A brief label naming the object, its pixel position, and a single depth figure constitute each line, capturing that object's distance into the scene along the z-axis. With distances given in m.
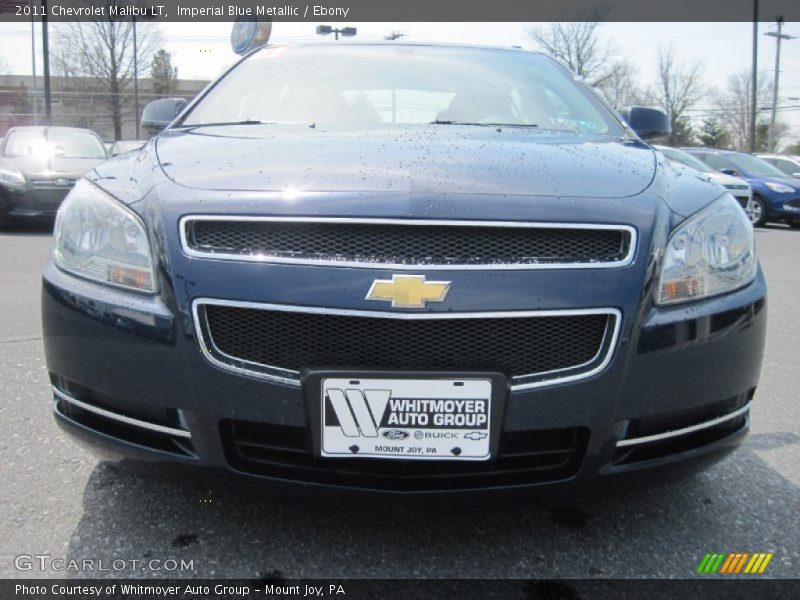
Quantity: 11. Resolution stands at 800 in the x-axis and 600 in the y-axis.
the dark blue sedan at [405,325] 1.56
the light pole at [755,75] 30.23
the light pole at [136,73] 37.53
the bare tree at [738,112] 59.88
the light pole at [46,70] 21.47
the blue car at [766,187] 13.80
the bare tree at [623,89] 47.97
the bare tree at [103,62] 36.58
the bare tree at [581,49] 43.19
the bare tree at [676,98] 51.09
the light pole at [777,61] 45.88
